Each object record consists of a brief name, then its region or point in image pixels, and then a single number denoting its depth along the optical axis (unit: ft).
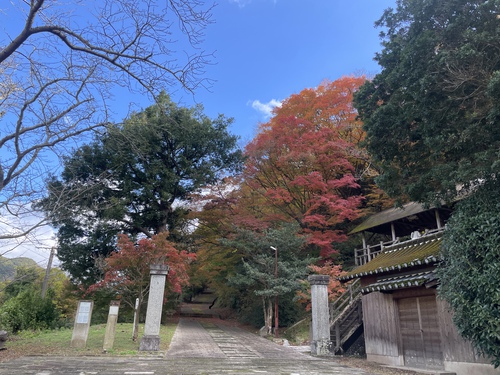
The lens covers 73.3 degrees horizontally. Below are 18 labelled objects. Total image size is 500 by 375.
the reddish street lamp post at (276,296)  51.47
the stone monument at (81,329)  31.07
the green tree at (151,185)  58.65
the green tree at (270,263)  51.19
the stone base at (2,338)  29.27
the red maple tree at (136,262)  36.06
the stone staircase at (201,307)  91.41
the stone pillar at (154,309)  30.40
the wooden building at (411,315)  23.39
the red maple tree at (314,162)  58.70
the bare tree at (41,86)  15.43
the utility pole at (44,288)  61.48
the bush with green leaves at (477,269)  16.53
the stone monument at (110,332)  29.32
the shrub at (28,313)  42.29
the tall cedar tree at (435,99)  19.47
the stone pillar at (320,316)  32.94
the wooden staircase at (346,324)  36.68
